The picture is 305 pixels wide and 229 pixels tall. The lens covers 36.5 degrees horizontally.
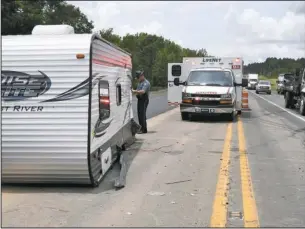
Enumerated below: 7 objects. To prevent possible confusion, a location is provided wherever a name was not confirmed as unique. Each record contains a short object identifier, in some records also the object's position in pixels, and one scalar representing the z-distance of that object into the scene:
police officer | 12.49
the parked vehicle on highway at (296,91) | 21.55
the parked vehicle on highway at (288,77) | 26.43
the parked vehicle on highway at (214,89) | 16.62
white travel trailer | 6.30
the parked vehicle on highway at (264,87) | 58.59
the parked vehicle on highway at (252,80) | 77.94
